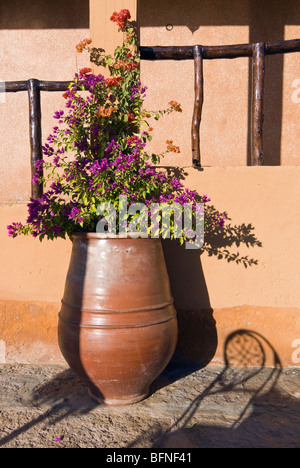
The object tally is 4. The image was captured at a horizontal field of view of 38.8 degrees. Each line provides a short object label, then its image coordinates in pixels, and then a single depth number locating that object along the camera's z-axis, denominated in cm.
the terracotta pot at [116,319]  245
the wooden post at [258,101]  321
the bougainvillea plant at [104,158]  262
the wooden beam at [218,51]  318
